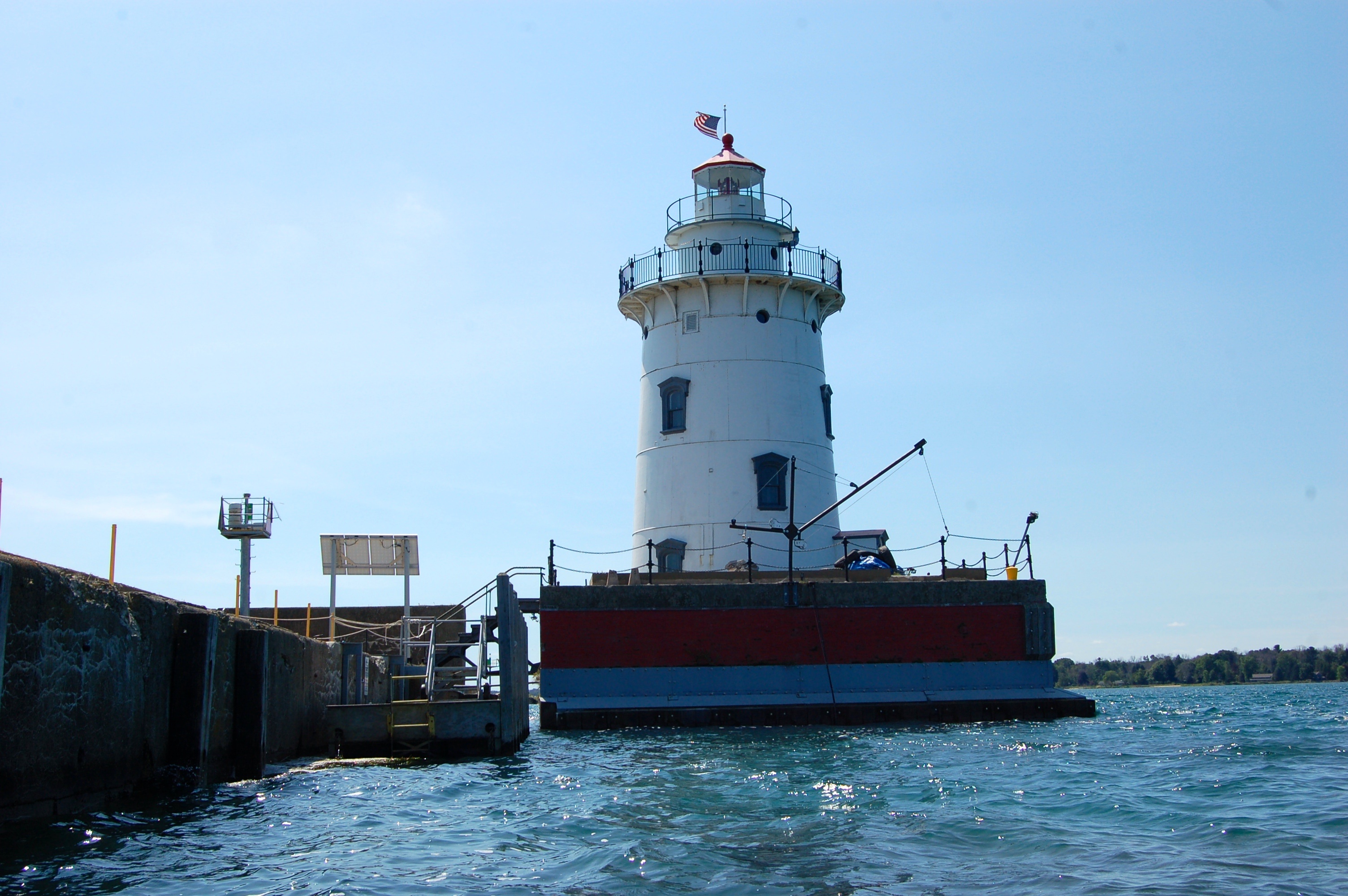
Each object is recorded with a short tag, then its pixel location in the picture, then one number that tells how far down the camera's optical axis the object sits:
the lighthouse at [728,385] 31.73
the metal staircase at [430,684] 18.92
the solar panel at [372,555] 25.44
